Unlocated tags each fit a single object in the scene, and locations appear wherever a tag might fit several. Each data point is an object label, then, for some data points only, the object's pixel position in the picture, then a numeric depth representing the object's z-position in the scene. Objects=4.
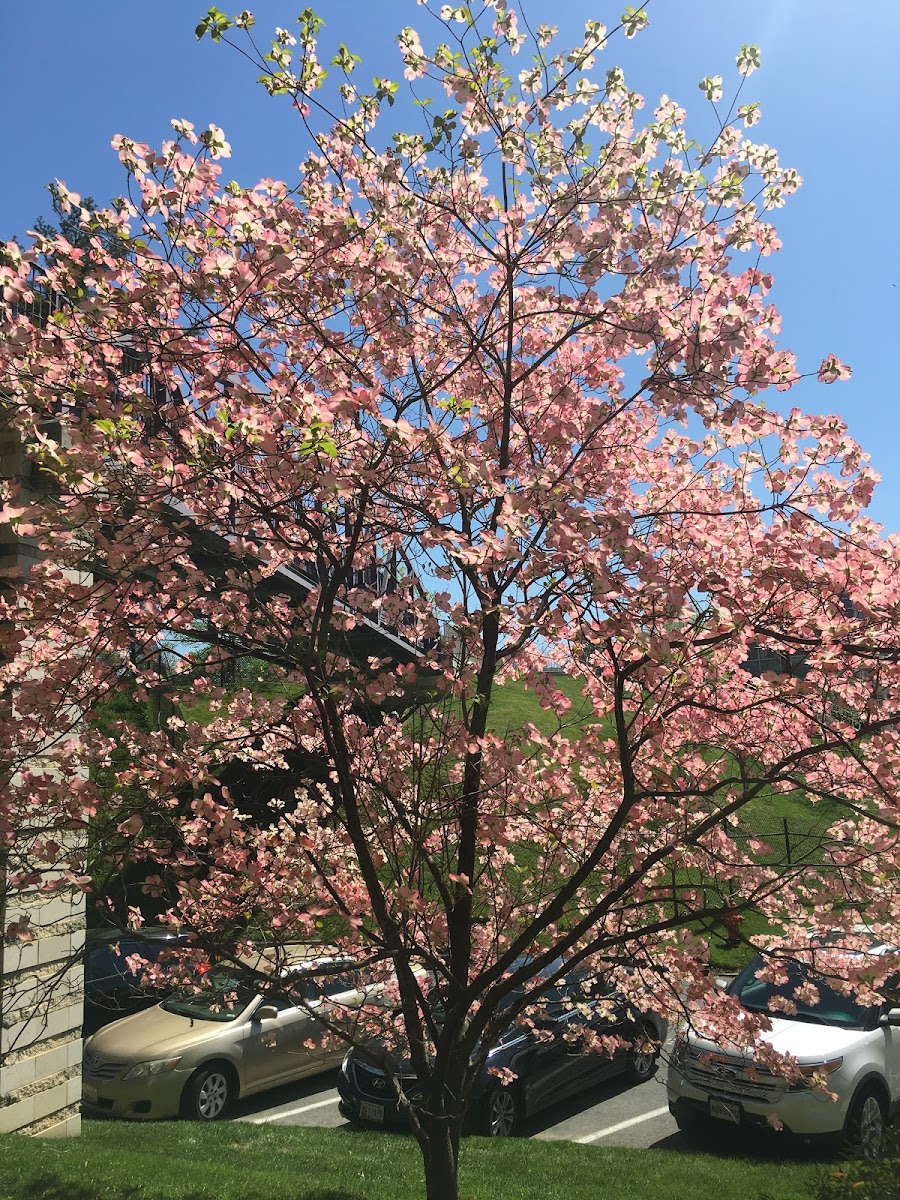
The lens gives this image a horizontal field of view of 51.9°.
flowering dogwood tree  4.12
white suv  8.45
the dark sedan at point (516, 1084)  9.80
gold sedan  9.95
